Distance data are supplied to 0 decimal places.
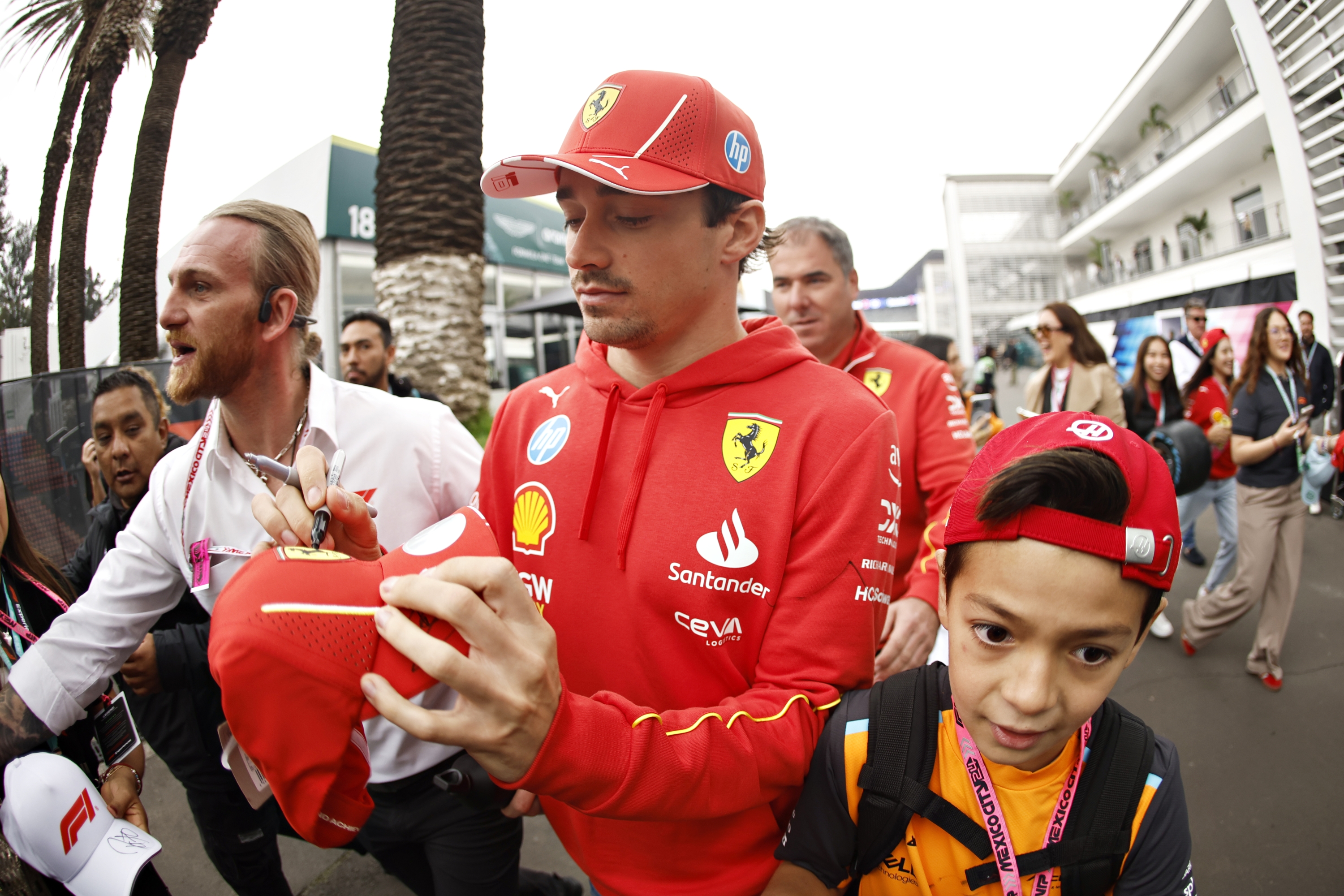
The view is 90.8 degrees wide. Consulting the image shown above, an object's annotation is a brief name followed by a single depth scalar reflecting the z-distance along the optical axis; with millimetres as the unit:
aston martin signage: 10516
